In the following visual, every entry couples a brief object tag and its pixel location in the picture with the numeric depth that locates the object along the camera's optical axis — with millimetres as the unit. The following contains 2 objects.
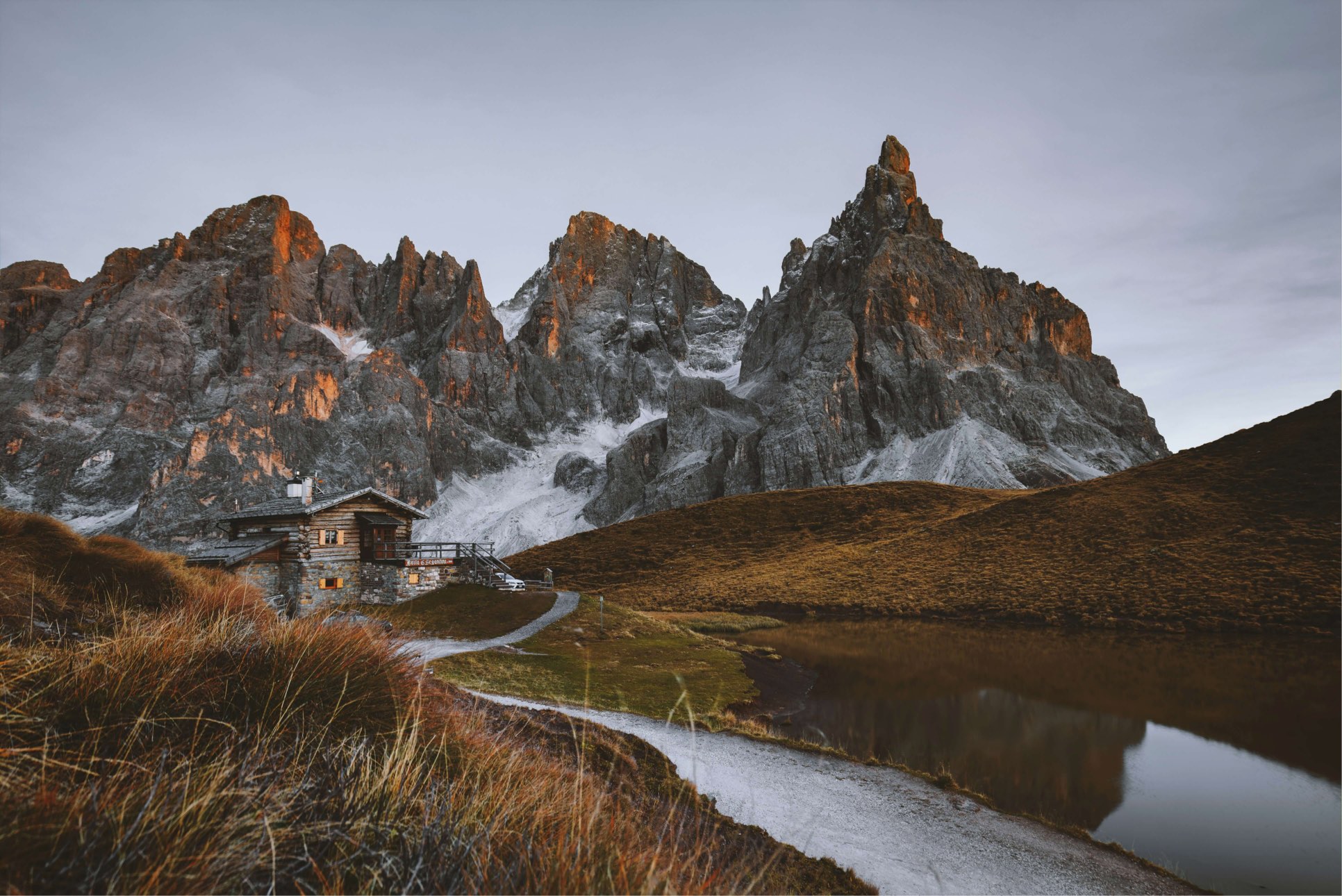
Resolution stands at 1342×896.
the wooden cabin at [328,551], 35344
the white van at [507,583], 38500
